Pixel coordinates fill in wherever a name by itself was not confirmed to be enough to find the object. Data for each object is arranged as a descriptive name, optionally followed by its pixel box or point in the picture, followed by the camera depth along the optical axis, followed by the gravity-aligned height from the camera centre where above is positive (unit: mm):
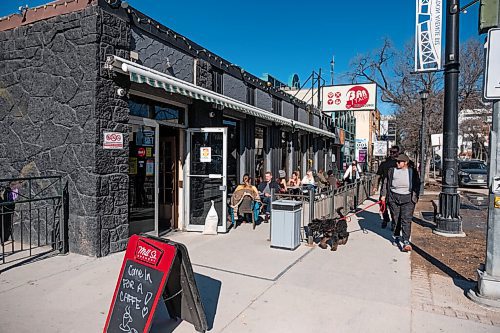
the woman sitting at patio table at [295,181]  12409 -829
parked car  21672 -1010
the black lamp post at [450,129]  7949 +694
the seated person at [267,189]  9281 -846
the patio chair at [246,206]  8281 -1138
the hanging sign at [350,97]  17977 +3201
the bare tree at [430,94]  22062 +4526
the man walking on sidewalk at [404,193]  6367 -625
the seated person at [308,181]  11905 -786
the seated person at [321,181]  12337 -829
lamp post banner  9312 +3227
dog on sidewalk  6530 -1369
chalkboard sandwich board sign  2944 -1121
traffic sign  3988 +1051
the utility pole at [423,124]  16344 +1613
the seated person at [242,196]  8289 -902
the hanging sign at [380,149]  19422 +522
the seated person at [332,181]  11731 -774
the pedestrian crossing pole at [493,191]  4004 -370
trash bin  6285 -1198
